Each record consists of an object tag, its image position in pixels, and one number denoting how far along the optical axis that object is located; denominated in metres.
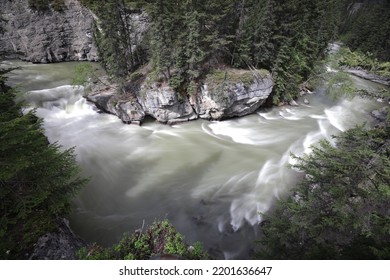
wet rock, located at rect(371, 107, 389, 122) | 24.29
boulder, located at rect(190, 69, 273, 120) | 20.78
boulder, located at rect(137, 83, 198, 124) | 20.84
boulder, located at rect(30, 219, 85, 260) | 7.14
